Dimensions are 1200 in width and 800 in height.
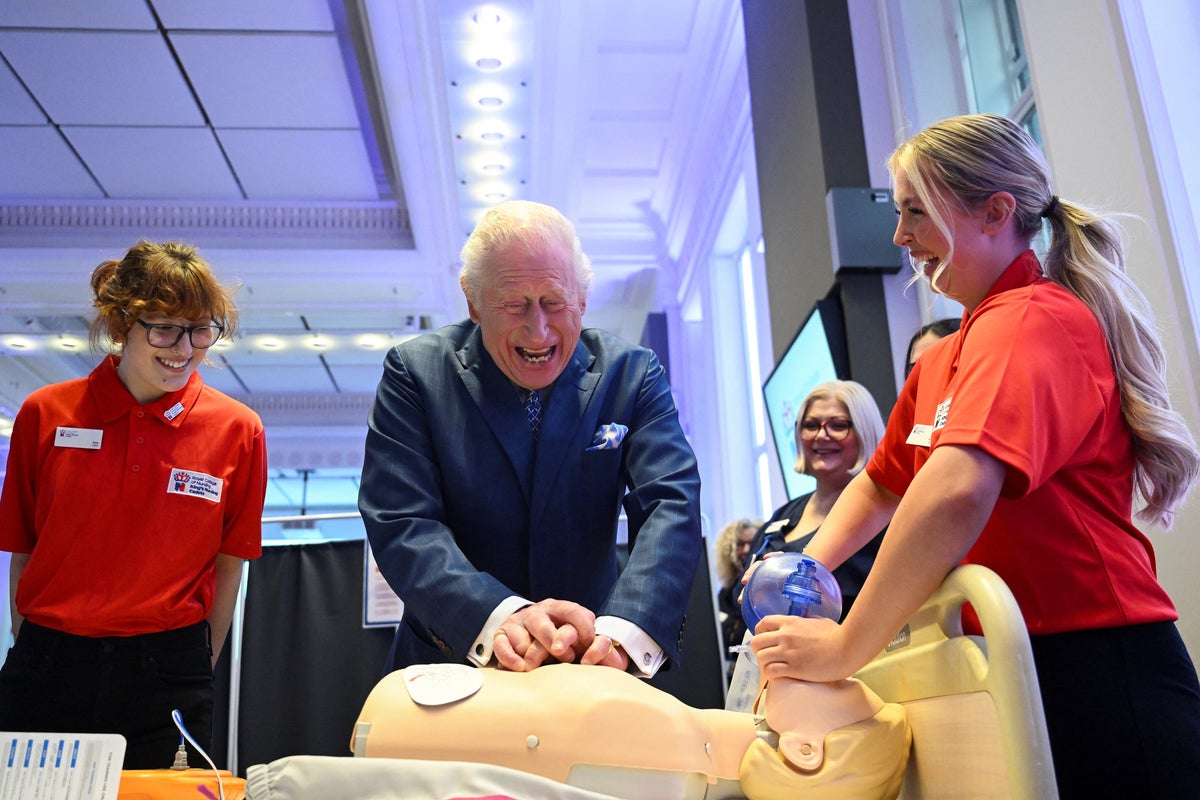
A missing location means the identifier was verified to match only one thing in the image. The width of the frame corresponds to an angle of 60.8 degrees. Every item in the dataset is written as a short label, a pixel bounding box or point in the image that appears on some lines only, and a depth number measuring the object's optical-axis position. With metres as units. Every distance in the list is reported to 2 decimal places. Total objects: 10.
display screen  3.37
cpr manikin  0.96
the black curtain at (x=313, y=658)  3.38
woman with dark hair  2.63
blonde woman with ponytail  0.98
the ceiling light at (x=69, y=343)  8.68
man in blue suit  1.50
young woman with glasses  1.74
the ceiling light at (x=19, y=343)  8.66
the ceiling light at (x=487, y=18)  5.36
